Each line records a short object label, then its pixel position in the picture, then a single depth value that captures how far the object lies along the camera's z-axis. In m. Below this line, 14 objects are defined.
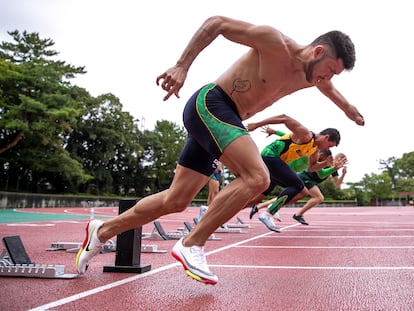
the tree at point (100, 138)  44.74
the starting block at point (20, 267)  2.97
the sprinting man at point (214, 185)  8.37
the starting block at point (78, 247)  4.53
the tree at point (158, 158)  55.59
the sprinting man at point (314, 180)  9.08
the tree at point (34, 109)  27.81
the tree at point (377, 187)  68.88
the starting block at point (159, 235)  5.94
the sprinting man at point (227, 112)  2.68
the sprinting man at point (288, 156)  6.67
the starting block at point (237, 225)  9.21
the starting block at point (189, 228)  6.24
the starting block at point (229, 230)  7.78
